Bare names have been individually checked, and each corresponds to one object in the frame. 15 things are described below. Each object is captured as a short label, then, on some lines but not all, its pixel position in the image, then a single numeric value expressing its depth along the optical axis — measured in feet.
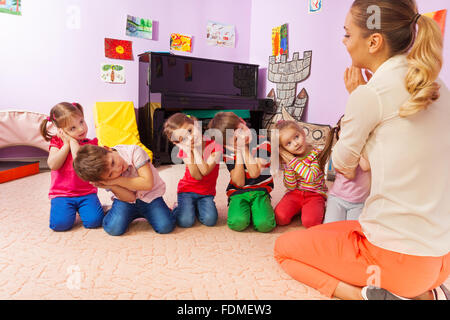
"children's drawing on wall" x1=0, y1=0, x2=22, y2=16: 9.07
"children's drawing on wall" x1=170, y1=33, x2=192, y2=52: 11.46
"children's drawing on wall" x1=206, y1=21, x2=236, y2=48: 12.13
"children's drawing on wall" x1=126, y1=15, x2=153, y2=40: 10.68
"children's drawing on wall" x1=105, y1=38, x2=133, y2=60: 10.48
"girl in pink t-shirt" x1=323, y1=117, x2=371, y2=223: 5.05
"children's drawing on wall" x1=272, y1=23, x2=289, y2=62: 11.00
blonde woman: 2.65
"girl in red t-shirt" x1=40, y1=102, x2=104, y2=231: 5.12
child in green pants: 5.18
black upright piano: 10.02
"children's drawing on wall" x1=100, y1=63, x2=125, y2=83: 10.55
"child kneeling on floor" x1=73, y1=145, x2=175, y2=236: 4.51
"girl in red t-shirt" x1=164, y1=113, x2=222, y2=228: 5.24
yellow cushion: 9.87
